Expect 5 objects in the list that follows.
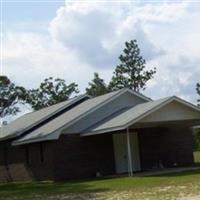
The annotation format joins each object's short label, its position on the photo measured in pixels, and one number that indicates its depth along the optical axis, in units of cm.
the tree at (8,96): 3903
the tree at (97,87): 6799
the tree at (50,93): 6812
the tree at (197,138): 6279
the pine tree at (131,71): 6600
